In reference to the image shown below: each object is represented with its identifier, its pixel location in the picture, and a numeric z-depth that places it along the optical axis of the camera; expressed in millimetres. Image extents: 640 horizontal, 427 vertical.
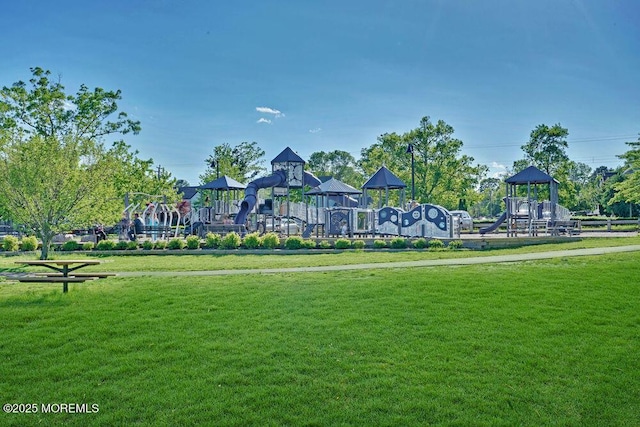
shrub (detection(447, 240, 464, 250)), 19875
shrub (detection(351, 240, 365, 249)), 20859
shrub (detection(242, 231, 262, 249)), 21109
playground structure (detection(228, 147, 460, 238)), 23844
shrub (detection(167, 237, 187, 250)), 21219
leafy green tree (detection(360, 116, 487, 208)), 41125
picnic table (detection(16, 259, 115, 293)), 10094
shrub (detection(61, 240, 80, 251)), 21984
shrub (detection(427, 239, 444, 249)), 20259
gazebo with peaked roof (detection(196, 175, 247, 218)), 34531
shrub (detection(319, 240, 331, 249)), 20719
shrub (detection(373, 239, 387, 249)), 20516
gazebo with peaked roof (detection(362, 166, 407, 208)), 30094
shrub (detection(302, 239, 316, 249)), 20636
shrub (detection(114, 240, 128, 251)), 21845
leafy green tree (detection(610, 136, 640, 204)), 24458
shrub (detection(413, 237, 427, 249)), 20312
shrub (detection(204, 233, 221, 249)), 21578
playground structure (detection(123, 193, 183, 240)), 26933
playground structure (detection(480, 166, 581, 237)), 25469
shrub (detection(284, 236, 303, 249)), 20578
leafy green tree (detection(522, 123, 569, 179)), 39094
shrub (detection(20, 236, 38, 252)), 21312
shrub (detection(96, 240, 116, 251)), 21672
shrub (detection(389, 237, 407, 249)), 20234
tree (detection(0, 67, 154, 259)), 15773
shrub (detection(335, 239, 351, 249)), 20494
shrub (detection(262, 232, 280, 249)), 21109
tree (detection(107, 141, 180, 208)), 34453
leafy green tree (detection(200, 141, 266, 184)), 53969
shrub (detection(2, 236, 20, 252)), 21109
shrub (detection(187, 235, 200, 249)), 21344
